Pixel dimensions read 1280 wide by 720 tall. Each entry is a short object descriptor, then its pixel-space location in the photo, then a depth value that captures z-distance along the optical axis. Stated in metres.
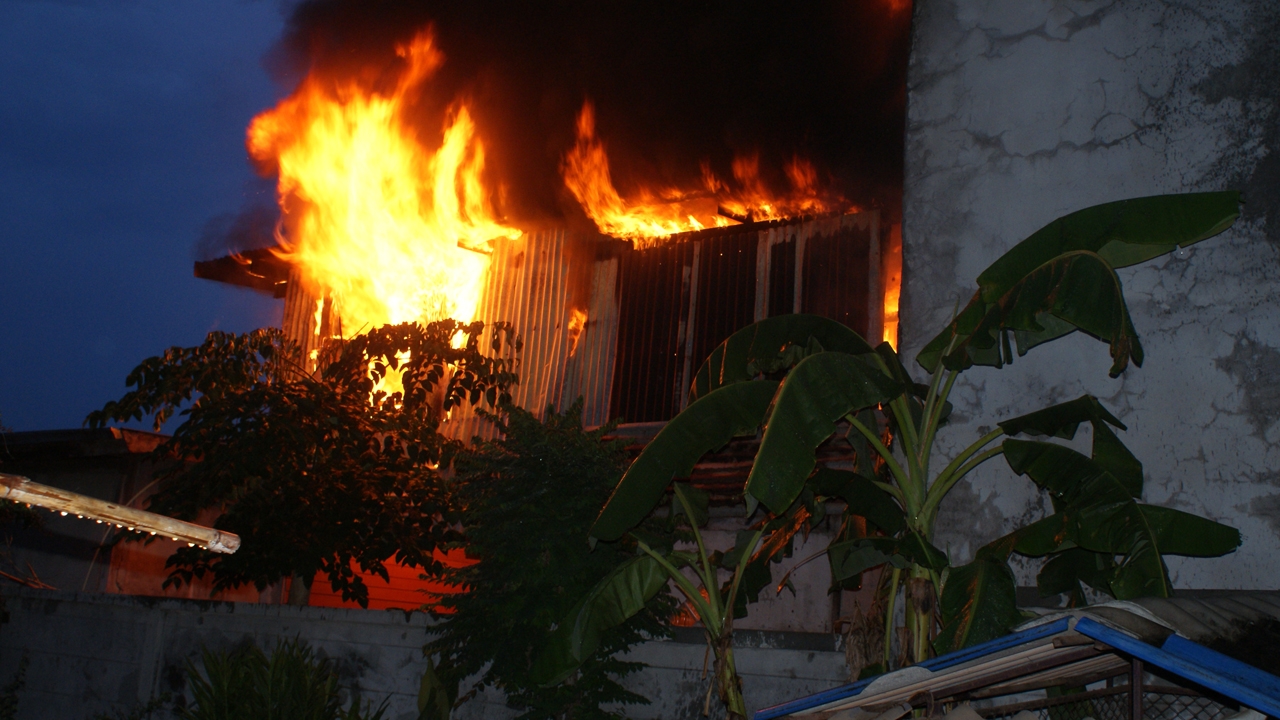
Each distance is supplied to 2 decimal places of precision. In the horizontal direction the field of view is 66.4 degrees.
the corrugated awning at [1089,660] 2.23
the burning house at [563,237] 9.27
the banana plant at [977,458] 4.06
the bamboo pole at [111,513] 2.48
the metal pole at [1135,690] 2.62
